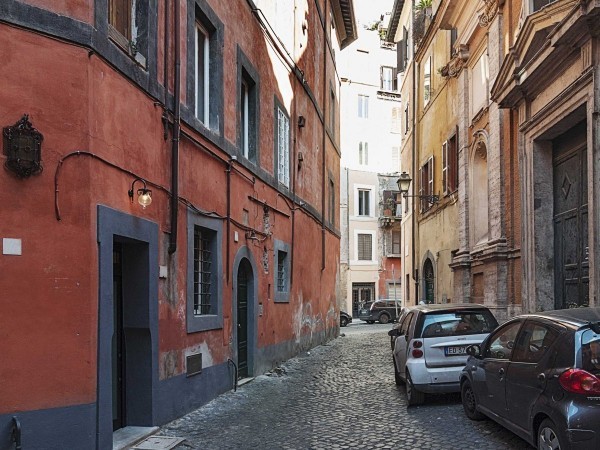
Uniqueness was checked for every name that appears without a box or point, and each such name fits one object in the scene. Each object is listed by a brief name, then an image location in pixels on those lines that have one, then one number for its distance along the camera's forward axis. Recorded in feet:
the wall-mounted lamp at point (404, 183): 68.64
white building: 146.72
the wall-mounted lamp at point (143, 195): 23.04
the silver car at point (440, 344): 28.86
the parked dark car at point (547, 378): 15.87
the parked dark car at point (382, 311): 125.59
